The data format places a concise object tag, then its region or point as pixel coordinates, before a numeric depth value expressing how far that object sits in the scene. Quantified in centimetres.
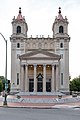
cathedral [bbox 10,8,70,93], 8094
